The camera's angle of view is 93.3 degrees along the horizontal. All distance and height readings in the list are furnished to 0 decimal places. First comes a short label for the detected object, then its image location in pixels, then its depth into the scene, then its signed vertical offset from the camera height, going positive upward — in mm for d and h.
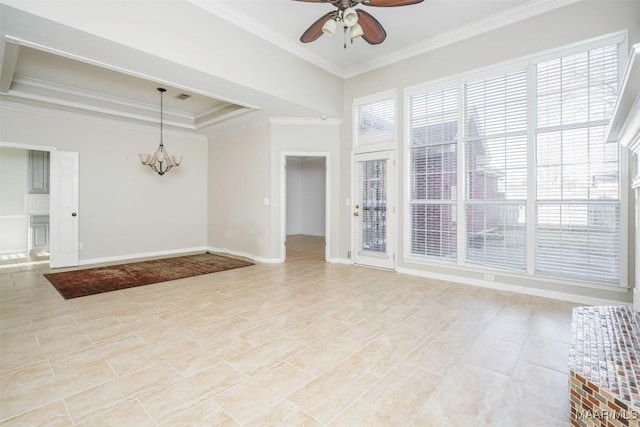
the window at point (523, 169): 3436 +591
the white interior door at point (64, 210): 5527 +57
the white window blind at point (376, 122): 5207 +1654
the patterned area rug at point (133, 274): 4215 -1004
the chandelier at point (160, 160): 5892 +1100
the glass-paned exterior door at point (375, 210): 5203 +65
